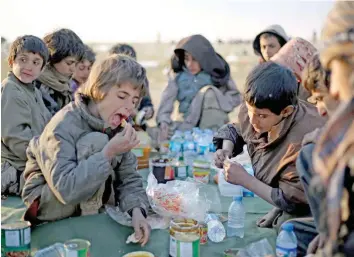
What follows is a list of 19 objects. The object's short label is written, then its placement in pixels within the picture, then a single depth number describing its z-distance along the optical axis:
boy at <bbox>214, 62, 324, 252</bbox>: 2.51
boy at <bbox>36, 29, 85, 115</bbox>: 4.24
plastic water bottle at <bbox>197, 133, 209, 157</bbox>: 4.39
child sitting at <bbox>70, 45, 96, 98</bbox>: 4.86
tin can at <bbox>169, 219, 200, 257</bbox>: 2.25
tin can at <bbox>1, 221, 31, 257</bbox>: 2.21
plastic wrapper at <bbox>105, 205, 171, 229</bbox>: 2.76
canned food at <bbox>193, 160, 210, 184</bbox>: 3.72
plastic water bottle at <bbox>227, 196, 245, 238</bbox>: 2.78
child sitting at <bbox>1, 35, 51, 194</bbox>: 3.55
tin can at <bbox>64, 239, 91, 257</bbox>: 2.09
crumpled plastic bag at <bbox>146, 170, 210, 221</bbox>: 2.83
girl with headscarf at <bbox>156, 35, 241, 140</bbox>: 5.54
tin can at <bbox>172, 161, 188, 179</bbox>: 3.79
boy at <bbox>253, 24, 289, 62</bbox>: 5.12
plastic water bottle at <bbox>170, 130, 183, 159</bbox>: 4.35
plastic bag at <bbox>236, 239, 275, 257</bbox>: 2.45
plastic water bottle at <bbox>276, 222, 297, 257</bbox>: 2.20
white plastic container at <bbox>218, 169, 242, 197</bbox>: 3.49
